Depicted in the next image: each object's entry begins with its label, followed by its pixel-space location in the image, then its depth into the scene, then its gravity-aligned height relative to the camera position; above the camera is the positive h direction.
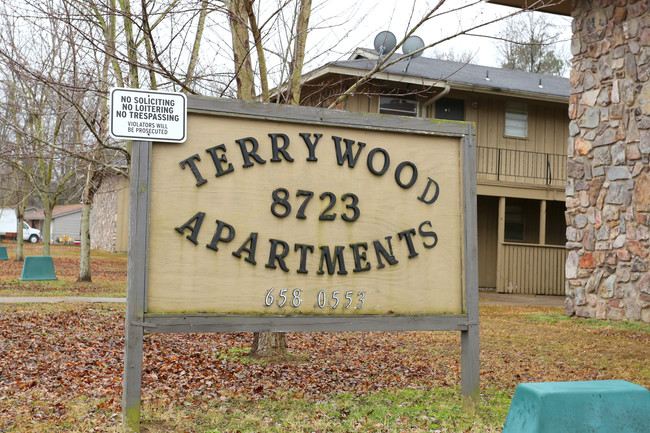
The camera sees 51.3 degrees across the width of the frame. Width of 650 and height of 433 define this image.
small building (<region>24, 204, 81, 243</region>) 65.31 +1.00
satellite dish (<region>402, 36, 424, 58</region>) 15.50 +4.52
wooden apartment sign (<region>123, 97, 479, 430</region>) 4.61 +0.08
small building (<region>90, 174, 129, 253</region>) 36.16 +0.91
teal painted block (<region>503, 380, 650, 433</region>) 3.31 -0.83
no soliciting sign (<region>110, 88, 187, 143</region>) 4.46 +0.80
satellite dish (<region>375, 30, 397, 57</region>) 12.78 +4.01
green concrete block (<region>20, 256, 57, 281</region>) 16.88 -0.91
